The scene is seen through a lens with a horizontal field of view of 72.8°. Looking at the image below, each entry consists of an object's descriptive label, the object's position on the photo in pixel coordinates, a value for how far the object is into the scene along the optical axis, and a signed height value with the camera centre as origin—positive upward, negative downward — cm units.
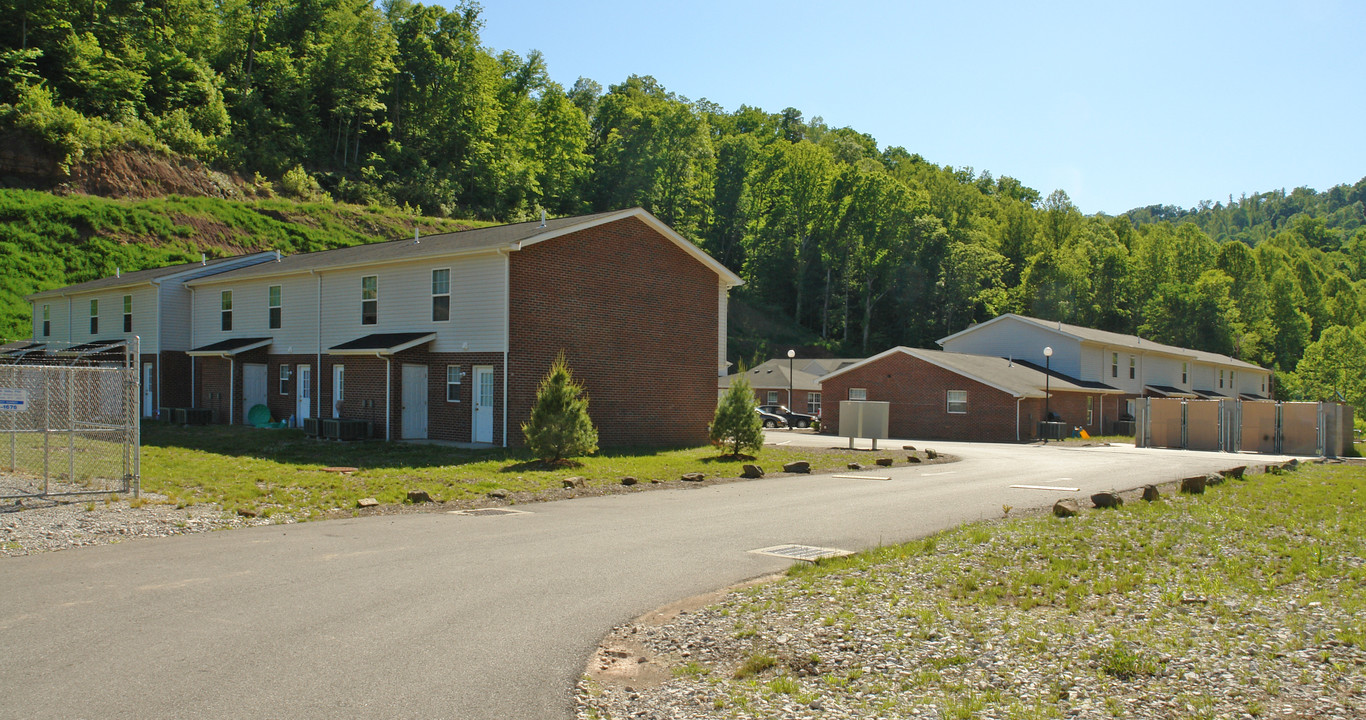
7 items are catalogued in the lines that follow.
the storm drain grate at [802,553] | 1068 -200
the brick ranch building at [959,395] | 4216 -47
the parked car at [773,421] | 4953 -197
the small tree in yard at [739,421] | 2456 -98
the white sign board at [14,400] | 1320 -26
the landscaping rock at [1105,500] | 1465 -182
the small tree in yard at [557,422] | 2022 -85
